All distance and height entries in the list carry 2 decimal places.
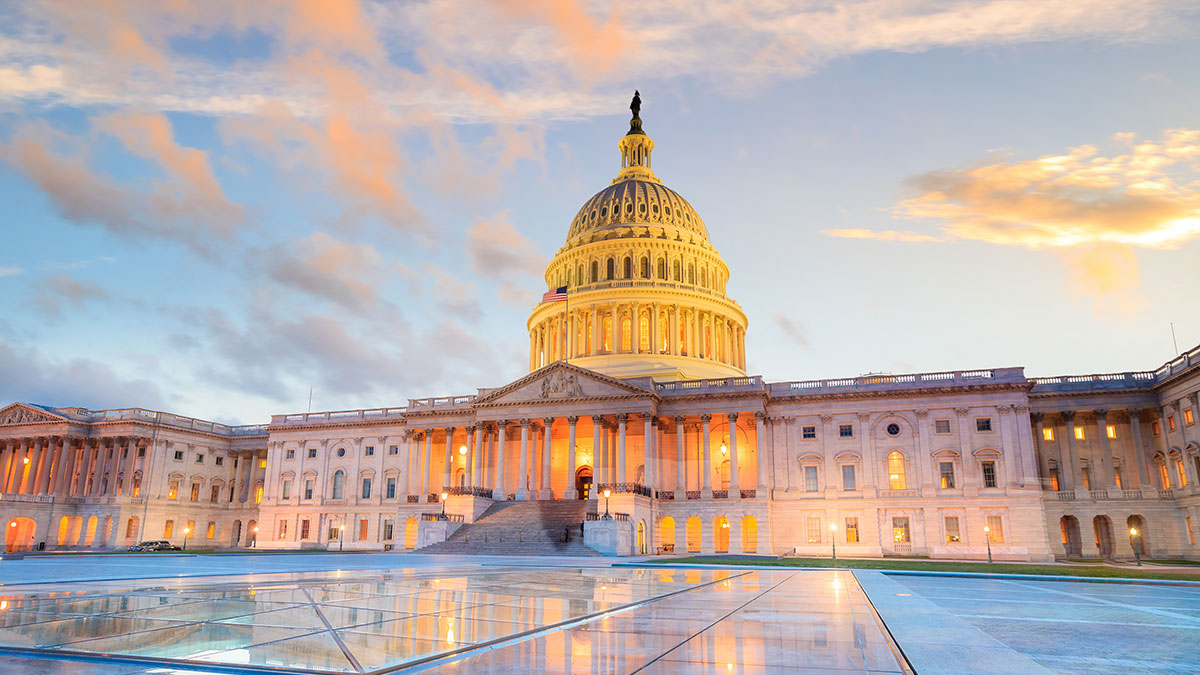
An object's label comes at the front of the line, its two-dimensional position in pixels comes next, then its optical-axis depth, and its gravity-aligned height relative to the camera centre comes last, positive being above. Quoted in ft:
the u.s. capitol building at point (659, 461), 202.39 +18.18
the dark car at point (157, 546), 227.61 -8.83
